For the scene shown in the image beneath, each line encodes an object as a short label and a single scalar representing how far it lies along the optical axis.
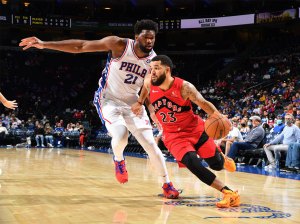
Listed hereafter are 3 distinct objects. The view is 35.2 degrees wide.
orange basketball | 4.07
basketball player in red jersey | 4.32
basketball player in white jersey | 4.64
